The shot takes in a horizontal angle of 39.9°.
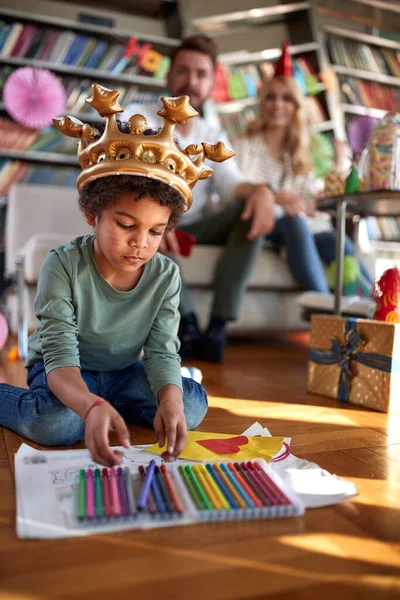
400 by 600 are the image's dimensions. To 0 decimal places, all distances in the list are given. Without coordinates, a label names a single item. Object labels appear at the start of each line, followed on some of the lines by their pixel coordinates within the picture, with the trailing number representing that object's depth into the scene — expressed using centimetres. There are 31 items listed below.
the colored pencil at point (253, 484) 69
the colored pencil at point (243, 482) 68
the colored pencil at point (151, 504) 65
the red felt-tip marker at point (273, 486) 69
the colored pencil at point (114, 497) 64
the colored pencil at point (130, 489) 65
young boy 83
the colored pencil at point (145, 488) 65
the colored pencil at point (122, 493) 64
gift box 126
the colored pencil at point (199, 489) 67
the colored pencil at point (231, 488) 68
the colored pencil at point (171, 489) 66
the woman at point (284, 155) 224
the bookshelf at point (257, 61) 330
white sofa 203
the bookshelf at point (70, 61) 289
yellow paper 85
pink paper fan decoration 273
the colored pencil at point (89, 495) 63
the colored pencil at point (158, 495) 65
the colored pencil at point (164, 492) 66
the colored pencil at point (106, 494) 64
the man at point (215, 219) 191
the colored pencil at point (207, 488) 67
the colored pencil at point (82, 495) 63
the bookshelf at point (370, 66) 346
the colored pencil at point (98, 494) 64
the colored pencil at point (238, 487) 68
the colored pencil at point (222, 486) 67
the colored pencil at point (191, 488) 67
